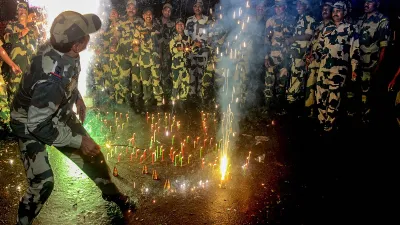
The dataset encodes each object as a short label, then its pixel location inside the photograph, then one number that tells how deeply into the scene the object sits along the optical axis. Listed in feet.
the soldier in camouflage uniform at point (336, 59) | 21.84
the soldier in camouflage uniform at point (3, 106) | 20.89
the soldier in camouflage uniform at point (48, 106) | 9.29
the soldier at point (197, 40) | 28.91
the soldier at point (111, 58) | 29.43
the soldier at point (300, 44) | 26.50
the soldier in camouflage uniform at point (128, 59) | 28.55
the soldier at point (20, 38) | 25.11
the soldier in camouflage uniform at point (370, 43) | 22.89
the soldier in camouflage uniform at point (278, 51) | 27.66
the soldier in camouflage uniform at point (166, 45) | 31.72
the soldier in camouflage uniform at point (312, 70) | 25.27
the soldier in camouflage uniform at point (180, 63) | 28.19
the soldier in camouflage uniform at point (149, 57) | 28.27
